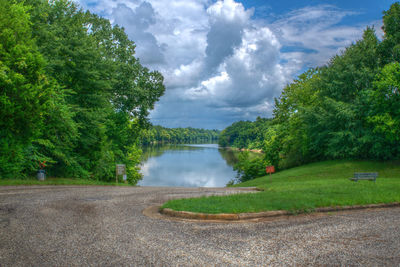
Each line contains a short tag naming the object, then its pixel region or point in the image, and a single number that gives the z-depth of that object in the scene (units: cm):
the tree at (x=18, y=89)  1351
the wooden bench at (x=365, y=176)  1698
